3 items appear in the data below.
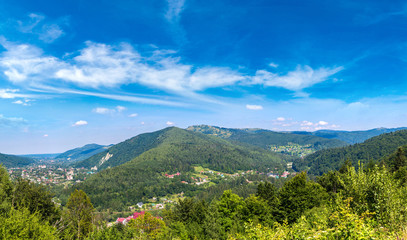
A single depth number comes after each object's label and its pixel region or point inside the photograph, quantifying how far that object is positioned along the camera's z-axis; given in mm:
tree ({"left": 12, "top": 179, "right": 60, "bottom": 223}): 33656
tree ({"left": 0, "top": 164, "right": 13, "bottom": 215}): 31447
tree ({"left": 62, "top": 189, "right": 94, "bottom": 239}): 38494
